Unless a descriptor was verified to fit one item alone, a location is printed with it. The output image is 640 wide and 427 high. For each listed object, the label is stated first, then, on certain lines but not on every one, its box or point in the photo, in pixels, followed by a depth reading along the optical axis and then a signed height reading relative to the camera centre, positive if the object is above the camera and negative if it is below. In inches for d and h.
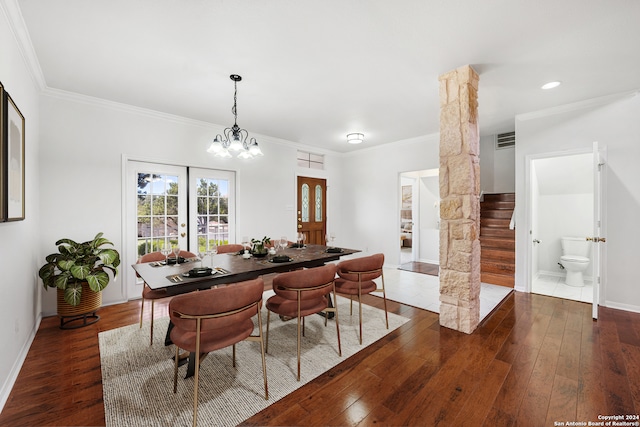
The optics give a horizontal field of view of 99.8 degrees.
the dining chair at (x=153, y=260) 94.6 -19.4
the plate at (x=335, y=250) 126.3 -18.0
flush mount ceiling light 199.0 +56.2
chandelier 115.8 +29.2
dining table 79.0 -19.0
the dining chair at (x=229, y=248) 139.8 -18.0
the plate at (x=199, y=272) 82.4 -18.0
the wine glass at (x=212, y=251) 102.1 -14.3
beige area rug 66.4 -48.6
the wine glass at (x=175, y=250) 103.4 -13.8
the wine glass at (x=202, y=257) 97.7 -16.9
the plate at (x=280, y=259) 105.0 -18.0
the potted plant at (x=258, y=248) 116.6 -15.4
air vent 214.5 +58.1
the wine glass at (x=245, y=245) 126.5 -15.4
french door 149.9 +3.1
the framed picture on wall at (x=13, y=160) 72.7 +16.5
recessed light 120.8 +57.5
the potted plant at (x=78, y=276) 110.5 -25.4
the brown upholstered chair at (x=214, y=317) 61.8 -25.7
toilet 169.5 -30.1
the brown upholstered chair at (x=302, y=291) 82.3 -25.2
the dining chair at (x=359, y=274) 104.7 -24.9
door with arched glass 238.2 +3.8
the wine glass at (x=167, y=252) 102.6 -14.8
